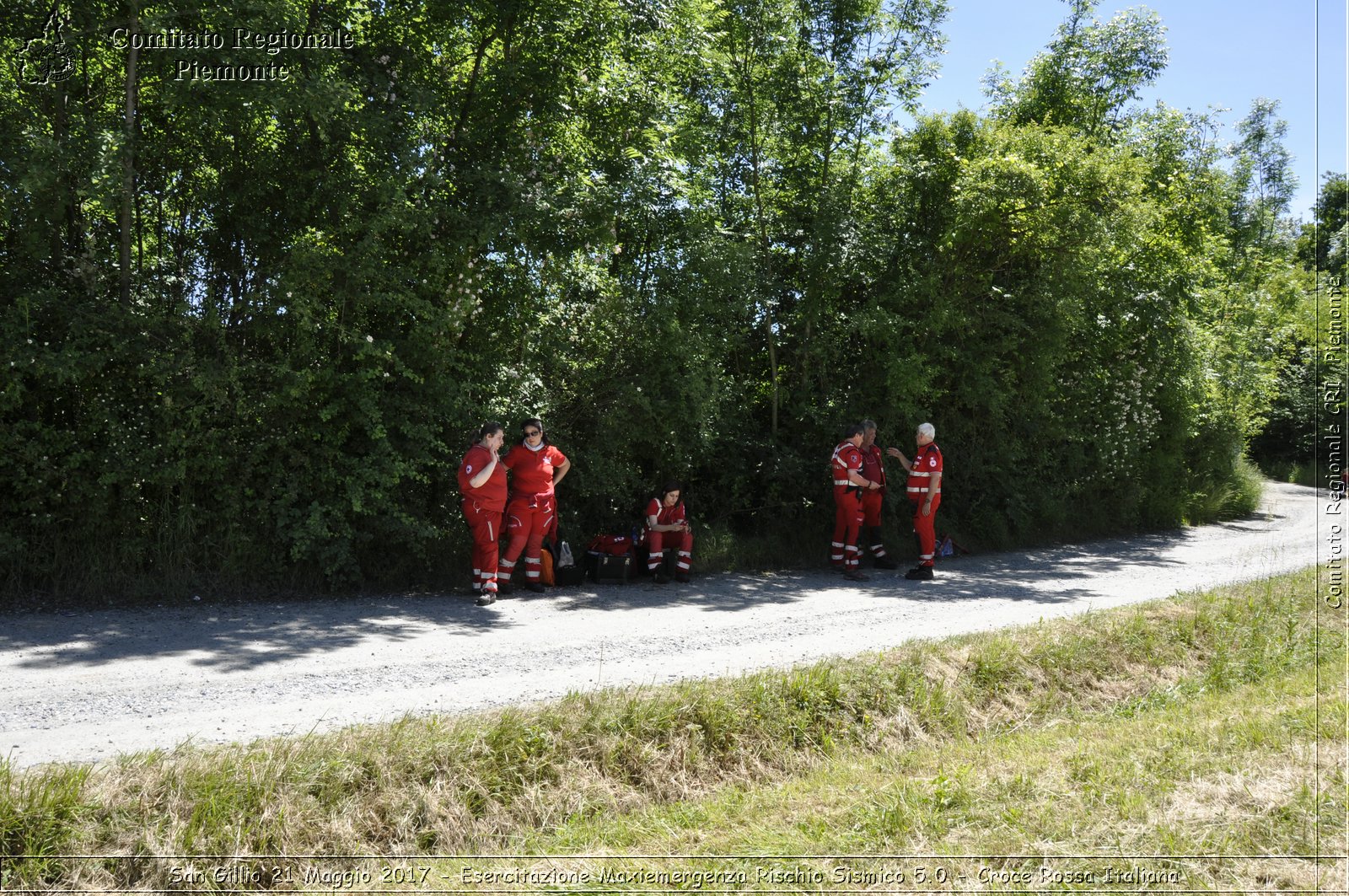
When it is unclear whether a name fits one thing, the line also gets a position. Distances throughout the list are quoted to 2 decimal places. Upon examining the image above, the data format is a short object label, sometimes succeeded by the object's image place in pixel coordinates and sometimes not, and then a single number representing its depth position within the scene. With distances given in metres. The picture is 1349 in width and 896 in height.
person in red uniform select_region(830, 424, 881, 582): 12.88
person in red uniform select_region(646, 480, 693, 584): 11.82
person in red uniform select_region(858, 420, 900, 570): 13.22
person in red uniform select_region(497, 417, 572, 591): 10.84
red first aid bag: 11.66
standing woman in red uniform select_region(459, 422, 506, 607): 10.20
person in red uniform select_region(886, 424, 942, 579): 12.70
